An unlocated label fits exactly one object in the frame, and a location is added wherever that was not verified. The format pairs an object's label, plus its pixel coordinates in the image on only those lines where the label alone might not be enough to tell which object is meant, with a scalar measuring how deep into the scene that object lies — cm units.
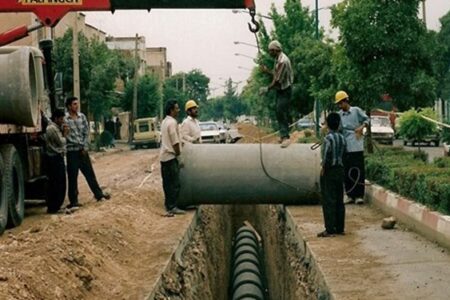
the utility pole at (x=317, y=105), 3459
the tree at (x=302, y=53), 2721
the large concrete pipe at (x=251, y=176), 1373
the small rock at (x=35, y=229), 1108
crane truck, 1177
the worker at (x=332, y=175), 1061
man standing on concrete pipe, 1310
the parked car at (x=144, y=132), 5300
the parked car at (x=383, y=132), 3659
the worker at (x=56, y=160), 1353
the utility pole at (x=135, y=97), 5524
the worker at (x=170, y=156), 1282
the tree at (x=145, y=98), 6375
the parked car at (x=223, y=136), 4284
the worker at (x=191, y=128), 1454
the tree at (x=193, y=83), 11462
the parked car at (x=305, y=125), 4396
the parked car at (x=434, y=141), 3708
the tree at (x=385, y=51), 1895
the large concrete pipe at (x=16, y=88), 1178
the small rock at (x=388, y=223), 1139
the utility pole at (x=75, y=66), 3509
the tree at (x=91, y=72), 4297
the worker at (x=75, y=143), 1375
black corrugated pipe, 1305
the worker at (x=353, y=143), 1305
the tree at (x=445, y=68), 5223
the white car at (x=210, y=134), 4119
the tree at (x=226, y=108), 12512
